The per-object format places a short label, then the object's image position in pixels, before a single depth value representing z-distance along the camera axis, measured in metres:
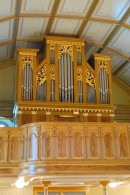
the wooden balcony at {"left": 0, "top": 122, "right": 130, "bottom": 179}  9.54
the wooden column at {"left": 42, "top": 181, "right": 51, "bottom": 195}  10.50
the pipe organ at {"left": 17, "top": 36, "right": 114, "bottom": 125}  12.04
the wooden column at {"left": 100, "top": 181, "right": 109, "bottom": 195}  11.22
